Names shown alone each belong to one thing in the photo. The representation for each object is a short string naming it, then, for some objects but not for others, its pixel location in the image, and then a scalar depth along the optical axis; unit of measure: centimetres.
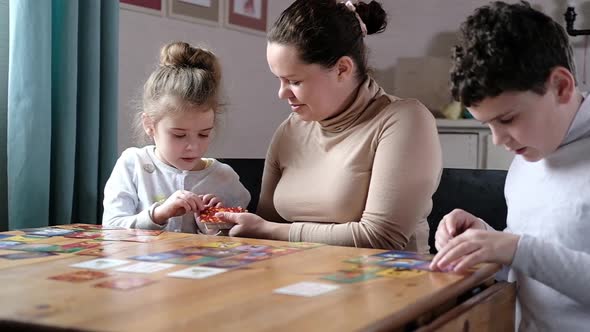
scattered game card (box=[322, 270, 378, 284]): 122
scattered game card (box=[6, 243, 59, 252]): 154
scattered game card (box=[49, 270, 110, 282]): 122
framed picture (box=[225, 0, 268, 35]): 351
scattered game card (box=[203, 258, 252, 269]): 134
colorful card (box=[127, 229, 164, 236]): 180
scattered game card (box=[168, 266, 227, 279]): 124
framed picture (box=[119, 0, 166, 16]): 289
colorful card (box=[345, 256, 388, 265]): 140
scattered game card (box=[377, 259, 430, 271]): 134
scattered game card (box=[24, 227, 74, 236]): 178
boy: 131
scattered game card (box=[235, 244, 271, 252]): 155
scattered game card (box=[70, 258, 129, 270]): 133
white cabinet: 397
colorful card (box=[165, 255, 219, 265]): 138
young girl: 209
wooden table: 94
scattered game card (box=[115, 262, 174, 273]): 130
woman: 186
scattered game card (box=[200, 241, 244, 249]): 159
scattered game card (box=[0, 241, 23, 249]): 158
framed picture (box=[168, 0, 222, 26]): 313
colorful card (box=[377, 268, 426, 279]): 126
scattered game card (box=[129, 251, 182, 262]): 142
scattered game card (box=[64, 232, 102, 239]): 173
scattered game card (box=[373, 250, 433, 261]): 145
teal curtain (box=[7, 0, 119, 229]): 230
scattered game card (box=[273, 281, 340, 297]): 111
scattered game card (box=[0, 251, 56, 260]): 144
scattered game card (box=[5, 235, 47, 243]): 167
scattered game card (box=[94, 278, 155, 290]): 116
